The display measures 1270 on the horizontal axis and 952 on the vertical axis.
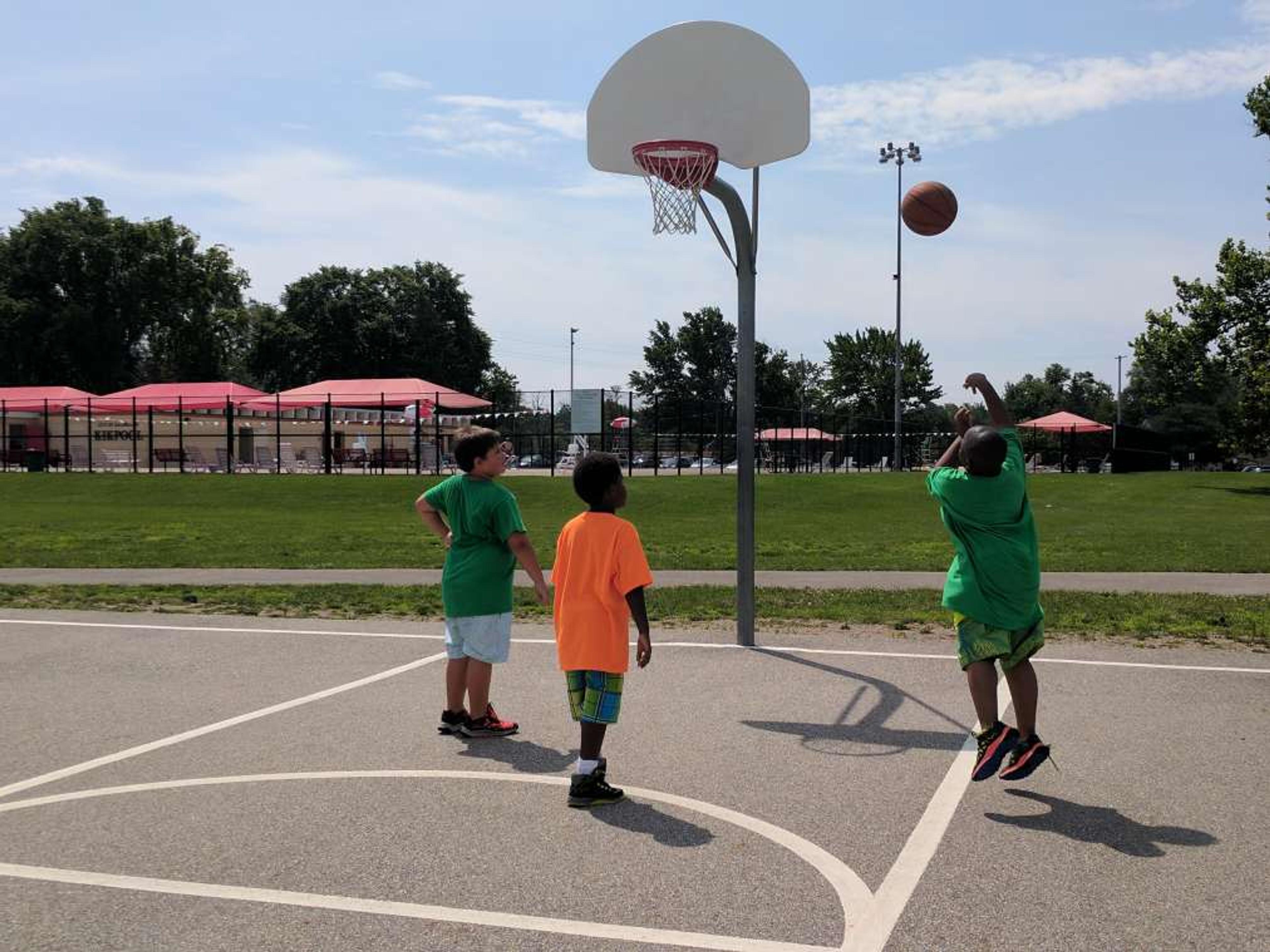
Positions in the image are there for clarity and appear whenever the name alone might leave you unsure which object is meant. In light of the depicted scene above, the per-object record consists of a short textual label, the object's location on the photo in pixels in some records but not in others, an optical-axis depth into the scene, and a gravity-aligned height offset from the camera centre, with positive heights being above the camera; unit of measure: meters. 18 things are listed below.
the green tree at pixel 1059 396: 121.94 +5.41
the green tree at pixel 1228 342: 36.38 +3.34
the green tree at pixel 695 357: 88.88 +6.67
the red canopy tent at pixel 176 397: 40.72 +1.63
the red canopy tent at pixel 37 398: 44.69 +1.82
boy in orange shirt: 4.98 -0.74
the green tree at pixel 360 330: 80.19 +7.81
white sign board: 32.56 +0.87
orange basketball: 9.02 +1.87
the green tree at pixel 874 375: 70.44 +4.27
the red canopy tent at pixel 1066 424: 43.74 +0.75
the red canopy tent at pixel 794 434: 42.22 +0.31
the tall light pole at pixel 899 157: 43.91 +12.08
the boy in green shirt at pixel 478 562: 5.95 -0.64
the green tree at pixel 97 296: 69.06 +9.08
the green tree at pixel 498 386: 86.19 +4.39
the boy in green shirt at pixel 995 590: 5.10 -0.67
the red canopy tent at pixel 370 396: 39.62 +1.63
